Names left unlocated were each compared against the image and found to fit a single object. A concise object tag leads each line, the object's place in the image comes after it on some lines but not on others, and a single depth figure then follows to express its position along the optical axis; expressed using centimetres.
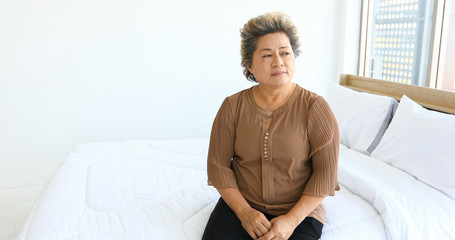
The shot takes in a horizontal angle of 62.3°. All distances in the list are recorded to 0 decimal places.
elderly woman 128
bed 139
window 248
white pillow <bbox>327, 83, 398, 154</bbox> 203
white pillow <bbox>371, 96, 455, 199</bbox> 159
